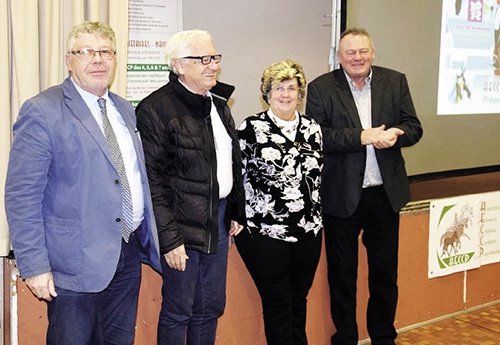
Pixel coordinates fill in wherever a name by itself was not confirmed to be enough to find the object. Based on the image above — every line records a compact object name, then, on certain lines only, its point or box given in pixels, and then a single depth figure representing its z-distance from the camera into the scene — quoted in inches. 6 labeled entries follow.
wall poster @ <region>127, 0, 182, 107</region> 118.3
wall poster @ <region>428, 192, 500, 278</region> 146.2
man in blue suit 72.6
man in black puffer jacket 88.4
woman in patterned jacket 102.6
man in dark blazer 115.1
